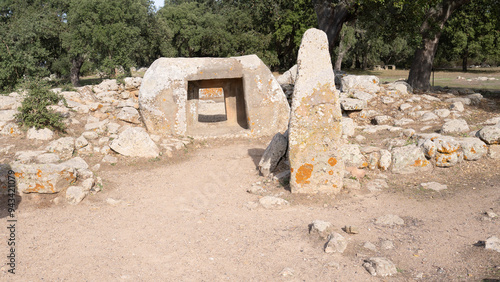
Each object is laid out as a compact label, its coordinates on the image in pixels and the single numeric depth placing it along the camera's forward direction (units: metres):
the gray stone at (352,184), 7.24
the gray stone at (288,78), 16.19
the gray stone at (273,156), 8.23
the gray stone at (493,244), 4.77
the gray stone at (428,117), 11.45
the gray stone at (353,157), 7.97
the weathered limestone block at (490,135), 7.93
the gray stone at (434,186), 7.06
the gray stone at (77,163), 7.89
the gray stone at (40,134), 9.78
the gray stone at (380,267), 4.52
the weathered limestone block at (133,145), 9.40
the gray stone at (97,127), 10.53
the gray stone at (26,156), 8.20
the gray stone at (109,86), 14.02
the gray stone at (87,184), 7.26
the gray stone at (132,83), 13.91
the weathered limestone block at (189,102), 10.80
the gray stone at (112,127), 10.52
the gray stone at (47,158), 8.28
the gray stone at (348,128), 10.37
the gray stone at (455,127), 9.39
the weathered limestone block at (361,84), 14.11
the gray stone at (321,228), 5.47
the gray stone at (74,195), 6.93
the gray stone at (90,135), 9.97
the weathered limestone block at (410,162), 7.77
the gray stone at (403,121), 11.40
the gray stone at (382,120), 11.99
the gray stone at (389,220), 5.83
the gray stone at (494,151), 7.84
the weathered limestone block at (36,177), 6.88
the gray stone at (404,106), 12.58
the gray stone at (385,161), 7.90
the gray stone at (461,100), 13.06
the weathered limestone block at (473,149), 7.86
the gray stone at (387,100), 13.28
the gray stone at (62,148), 9.02
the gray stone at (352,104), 12.48
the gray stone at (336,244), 5.04
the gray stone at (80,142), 9.45
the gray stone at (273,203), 6.70
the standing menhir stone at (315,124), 6.95
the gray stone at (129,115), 11.27
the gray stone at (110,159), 9.07
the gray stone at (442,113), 11.62
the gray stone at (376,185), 7.24
